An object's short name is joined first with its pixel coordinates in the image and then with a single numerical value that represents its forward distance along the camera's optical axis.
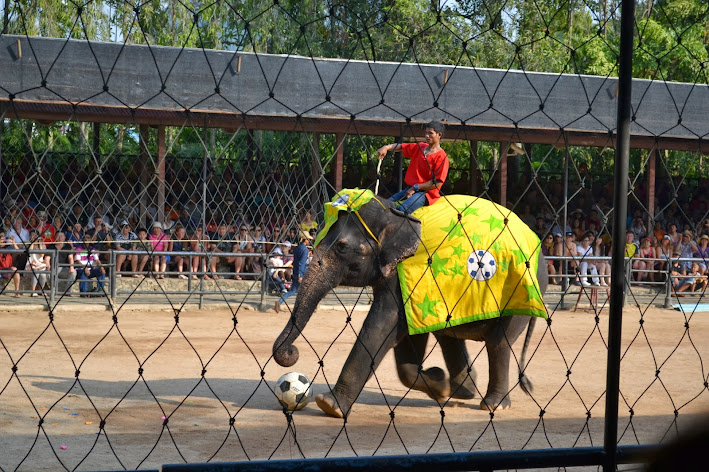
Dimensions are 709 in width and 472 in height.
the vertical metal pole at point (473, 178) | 15.01
